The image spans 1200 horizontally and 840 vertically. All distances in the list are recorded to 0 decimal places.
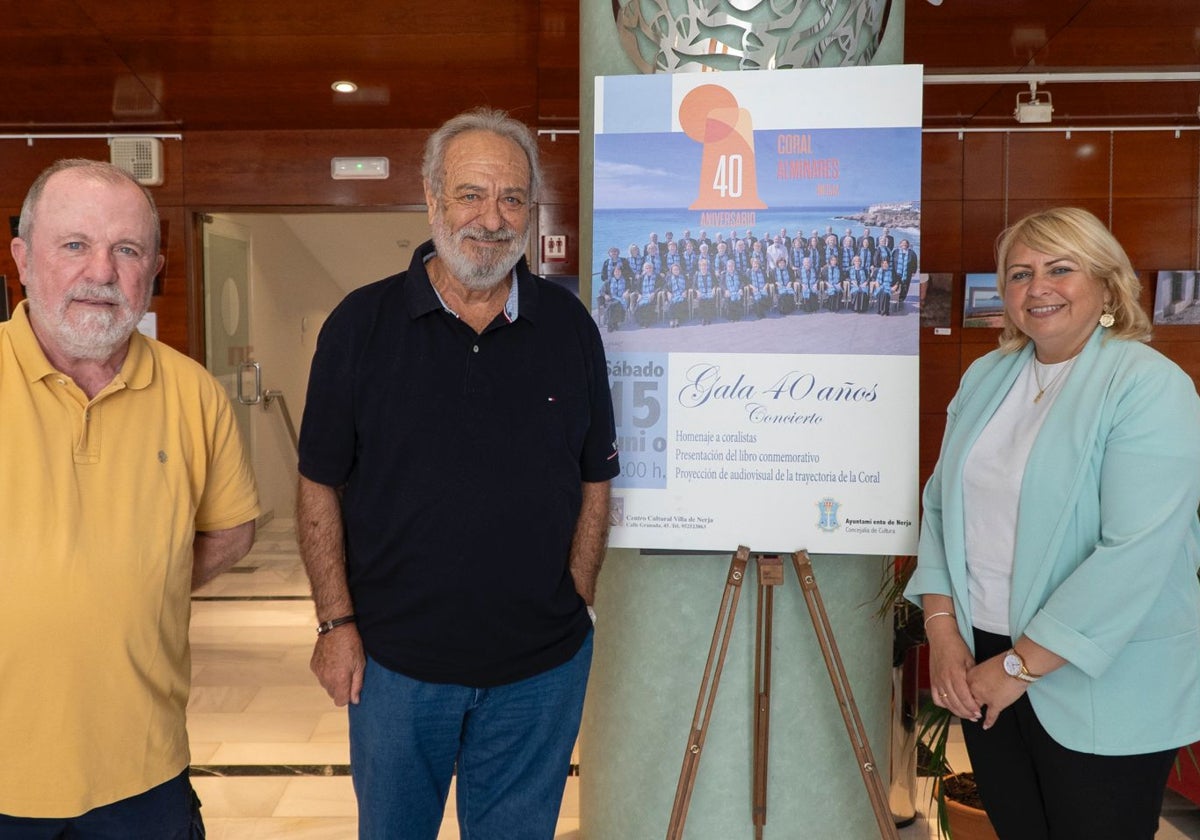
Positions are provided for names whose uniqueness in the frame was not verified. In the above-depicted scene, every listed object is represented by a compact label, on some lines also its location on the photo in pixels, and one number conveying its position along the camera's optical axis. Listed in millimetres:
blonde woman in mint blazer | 1644
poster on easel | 2070
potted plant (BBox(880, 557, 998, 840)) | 2508
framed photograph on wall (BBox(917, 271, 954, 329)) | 6176
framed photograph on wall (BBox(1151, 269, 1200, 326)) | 6129
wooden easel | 2035
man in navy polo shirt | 1770
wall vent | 6055
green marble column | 2373
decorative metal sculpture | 2223
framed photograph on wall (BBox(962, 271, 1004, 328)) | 6141
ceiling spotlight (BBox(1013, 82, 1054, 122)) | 4973
